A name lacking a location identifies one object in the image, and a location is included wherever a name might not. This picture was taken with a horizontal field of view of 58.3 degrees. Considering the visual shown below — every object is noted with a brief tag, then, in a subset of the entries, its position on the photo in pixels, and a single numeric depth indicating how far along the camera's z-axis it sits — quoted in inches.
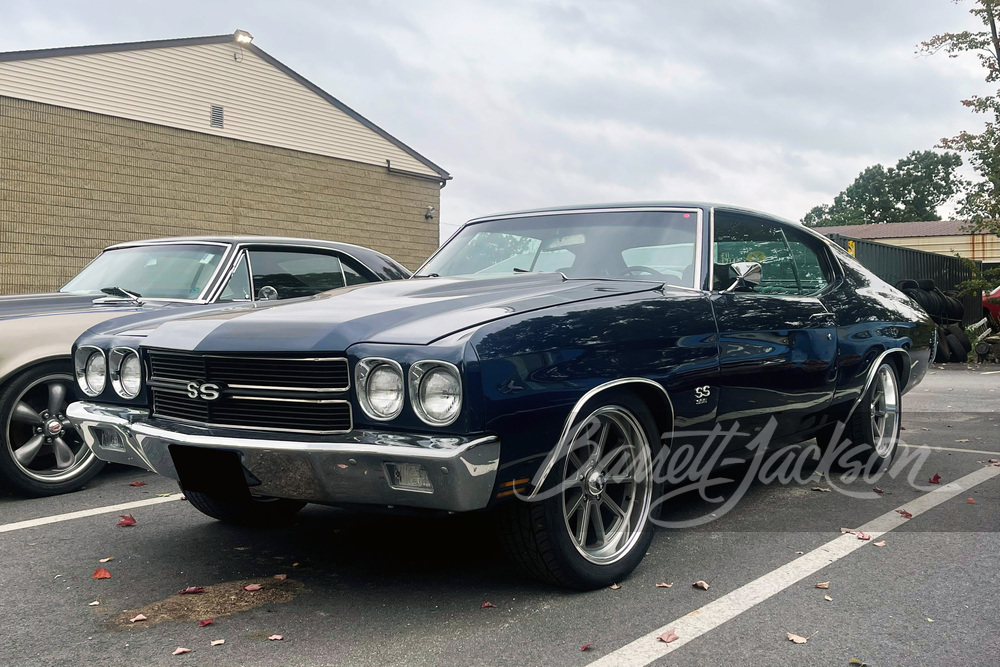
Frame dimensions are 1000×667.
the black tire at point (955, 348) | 710.5
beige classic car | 200.5
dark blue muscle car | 115.4
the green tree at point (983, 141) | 802.8
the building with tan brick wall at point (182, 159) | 681.6
